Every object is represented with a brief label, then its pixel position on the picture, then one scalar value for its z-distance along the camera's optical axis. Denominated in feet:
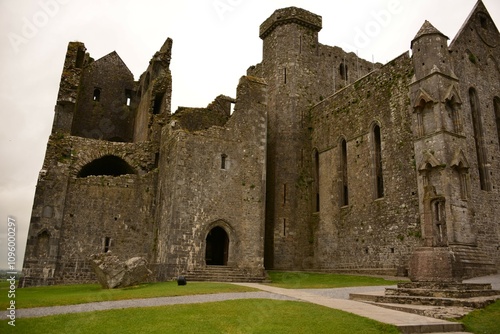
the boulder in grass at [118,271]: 52.47
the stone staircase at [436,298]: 32.58
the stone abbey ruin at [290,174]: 63.87
